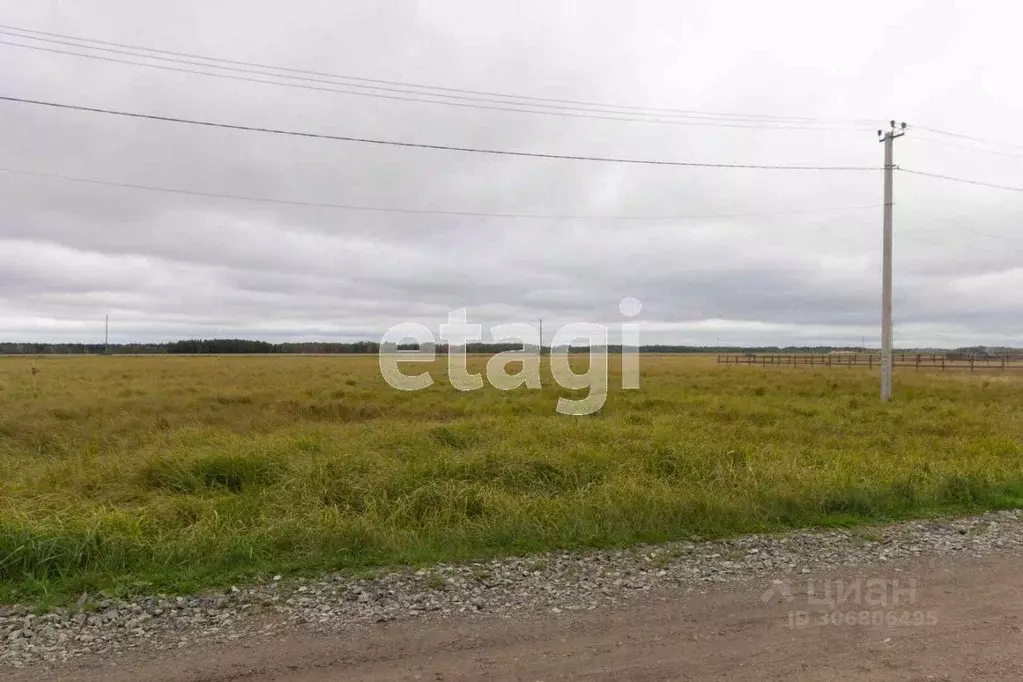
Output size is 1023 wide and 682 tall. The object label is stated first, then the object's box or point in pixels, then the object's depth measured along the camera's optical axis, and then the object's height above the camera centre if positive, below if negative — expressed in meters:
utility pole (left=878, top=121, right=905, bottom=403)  18.16 +2.51
